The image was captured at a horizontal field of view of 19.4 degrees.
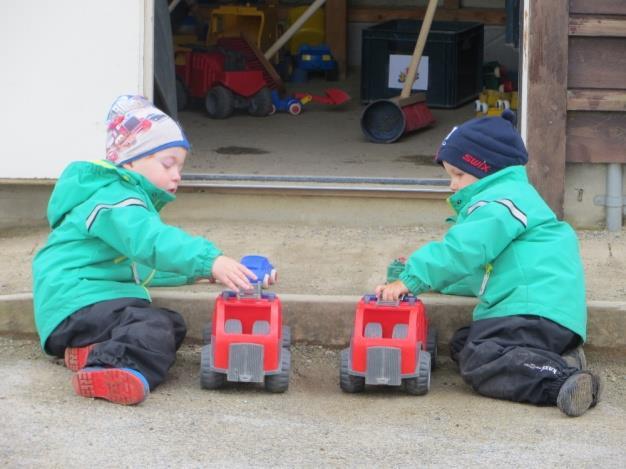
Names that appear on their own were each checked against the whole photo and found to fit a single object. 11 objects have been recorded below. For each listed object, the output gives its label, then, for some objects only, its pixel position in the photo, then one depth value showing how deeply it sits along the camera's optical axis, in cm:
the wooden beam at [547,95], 834
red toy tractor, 1274
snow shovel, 1140
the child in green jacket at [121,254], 613
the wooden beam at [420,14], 1582
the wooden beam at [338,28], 1594
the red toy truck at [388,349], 611
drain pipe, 857
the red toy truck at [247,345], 609
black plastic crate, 1310
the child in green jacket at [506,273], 611
